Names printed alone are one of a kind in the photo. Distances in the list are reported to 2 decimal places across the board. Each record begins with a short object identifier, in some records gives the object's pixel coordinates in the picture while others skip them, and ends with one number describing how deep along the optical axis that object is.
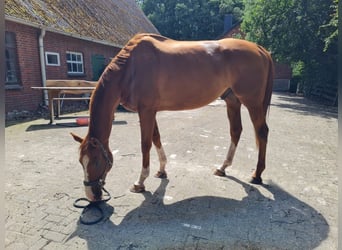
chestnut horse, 2.37
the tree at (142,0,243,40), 32.06
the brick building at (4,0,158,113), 7.38
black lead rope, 2.27
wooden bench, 6.29
